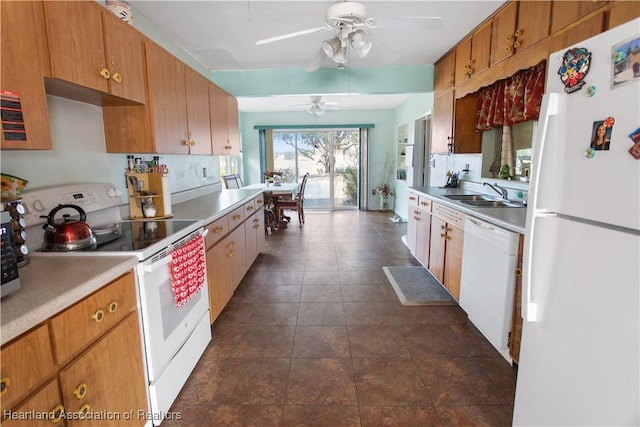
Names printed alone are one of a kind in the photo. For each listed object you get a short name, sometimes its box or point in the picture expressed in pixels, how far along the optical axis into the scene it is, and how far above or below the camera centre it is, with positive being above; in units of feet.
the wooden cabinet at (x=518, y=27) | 6.93 +3.19
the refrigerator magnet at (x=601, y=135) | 3.10 +0.25
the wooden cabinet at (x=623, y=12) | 4.83 +2.31
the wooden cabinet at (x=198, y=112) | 8.86 +1.52
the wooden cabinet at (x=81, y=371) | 2.74 -2.12
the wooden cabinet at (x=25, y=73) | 3.63 +1.09
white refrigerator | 2.91 -0.84
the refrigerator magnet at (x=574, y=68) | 3.35 +1.00
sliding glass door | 25.22 +0.09
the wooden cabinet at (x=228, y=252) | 7.55 -2.49
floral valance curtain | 7.88 +1.74
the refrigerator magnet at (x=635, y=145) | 2.83 +0.14
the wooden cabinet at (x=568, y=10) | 5.63 +2.80
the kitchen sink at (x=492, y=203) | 8.43 -1.15
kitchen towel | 5.41 -1.92
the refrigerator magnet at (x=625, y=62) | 2.83 +0.90
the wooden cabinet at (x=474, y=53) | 9.23 +3.37
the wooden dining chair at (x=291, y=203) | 19.22 -2.43
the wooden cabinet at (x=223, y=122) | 10.85 +1.54
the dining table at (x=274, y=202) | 17.57 -2.29
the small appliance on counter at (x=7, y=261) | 3.04 -0.92
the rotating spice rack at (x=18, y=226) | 3.87 -0.75
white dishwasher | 6.13 -2.45
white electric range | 4.66 -1.48
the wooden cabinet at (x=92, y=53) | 4.47 +1.80
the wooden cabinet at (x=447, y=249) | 8.44 -2.49
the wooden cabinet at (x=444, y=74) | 11.66 +3.40
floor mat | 9.16 -3.91
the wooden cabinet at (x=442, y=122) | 11.85 +1.54
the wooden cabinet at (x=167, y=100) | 6.95 +1.50
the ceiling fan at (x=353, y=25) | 6.74 +3.10
